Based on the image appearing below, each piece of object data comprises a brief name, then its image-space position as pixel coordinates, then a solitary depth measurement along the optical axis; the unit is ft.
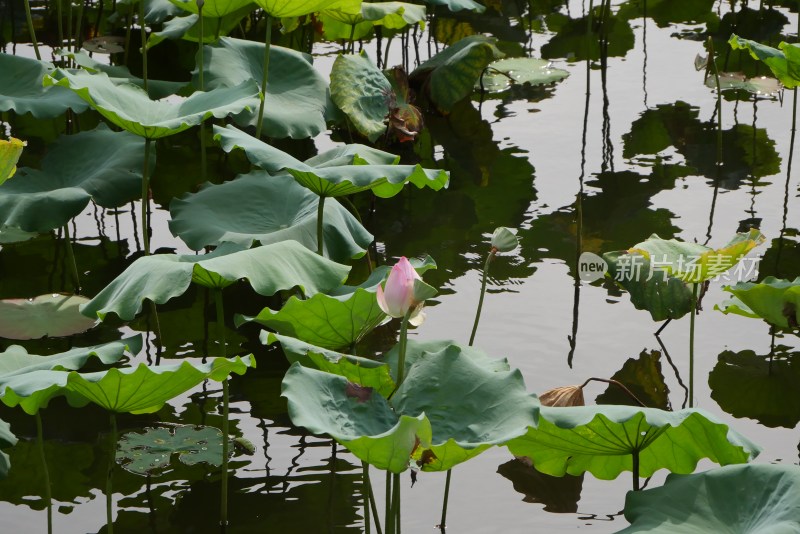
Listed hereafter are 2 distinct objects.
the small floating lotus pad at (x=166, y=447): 15.98
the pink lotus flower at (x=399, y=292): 11.12
